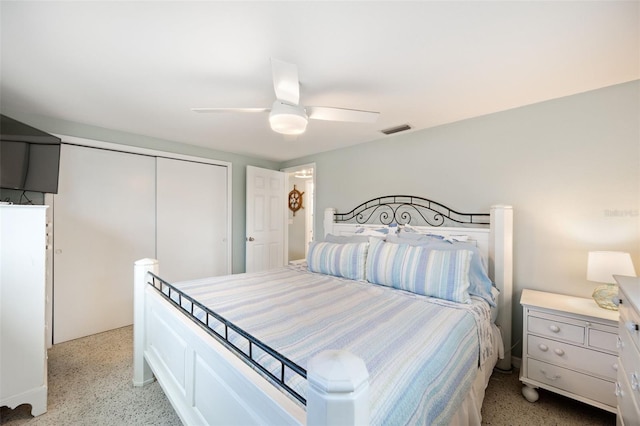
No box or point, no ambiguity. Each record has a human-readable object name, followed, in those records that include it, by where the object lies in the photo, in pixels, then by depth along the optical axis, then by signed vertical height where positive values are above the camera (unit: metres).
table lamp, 1.64 -0.35
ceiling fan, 1.44 +0.69
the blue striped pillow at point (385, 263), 2.09 -0.40
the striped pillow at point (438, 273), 1.81 -0.43
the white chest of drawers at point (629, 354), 0.99 -0.59
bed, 0.87 -0.60
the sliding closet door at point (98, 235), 2.72 -0.25
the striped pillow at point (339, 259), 2.37 -0.43
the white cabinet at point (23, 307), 1.63 -0.61
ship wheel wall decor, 6.16 +0.36
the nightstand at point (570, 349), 1.59 -0.88
